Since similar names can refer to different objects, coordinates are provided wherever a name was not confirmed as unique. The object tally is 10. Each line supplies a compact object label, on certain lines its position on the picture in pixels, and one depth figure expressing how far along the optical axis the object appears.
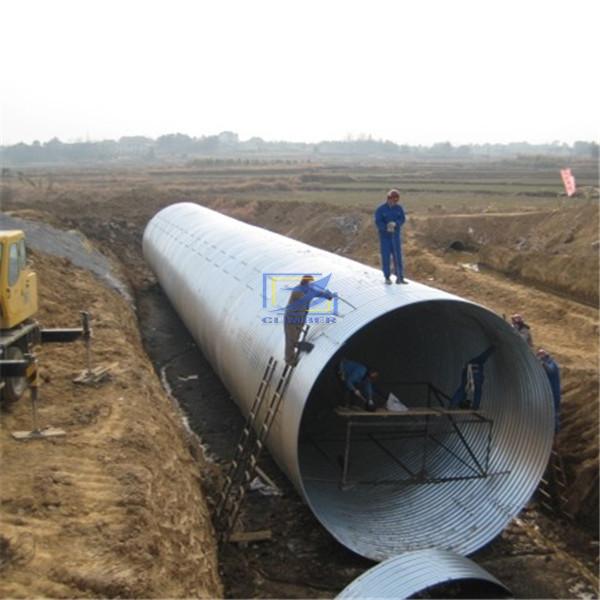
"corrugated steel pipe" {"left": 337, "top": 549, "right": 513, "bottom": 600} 6.96
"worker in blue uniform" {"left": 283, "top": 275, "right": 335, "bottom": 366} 9.34
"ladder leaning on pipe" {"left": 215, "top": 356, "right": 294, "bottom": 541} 9.22
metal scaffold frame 9.41
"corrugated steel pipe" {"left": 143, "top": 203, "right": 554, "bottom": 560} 9.02
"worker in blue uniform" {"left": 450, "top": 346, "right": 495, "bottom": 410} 10.13
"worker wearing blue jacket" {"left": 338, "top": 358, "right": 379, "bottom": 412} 9.72
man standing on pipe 10.27
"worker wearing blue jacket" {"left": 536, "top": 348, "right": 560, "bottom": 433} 10.82
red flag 27.05
